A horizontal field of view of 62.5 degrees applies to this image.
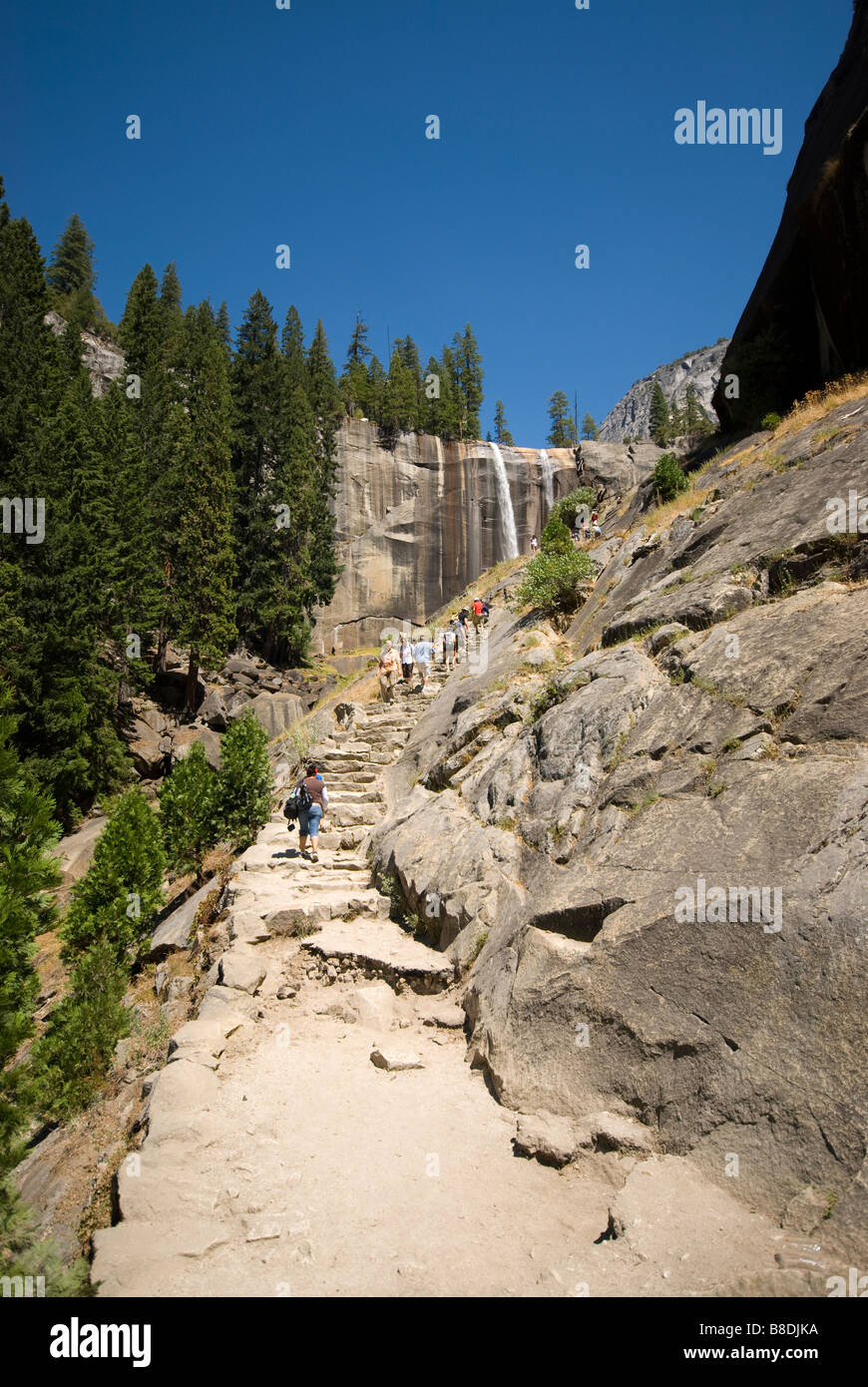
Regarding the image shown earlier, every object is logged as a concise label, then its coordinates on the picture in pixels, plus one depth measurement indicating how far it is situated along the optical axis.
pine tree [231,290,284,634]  40.47
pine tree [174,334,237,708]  32.59
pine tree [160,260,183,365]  52.32
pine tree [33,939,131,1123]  8.48
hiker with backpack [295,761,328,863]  12.34
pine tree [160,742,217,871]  14.98
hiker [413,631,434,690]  21.50
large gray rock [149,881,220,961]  12.21
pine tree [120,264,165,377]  41.22
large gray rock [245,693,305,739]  31.25
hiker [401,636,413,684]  21.03
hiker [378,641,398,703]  20.92
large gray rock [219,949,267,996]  8.38
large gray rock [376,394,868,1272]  4.47
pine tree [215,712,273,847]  14.33
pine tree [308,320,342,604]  44.59
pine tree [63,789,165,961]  13.80
